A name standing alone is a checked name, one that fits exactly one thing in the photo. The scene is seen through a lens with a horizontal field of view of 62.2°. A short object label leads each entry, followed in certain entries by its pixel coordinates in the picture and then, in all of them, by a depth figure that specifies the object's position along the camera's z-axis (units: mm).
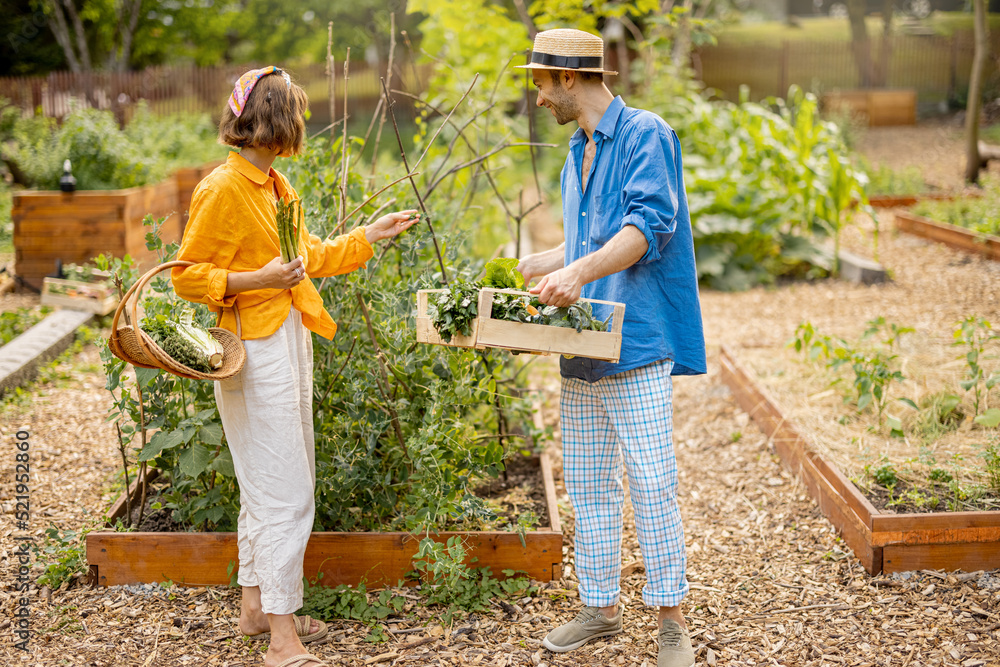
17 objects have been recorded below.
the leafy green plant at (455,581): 2740
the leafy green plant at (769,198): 7320
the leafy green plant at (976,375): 3512
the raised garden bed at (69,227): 6758
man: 2354
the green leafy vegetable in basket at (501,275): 2490
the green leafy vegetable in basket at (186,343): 2285
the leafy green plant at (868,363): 3867
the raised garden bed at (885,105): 17125
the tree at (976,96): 9422
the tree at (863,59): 19906
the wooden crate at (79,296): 6090
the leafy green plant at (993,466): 3172
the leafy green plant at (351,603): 2818
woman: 2328
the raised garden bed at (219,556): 2936
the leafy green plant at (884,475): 3309
